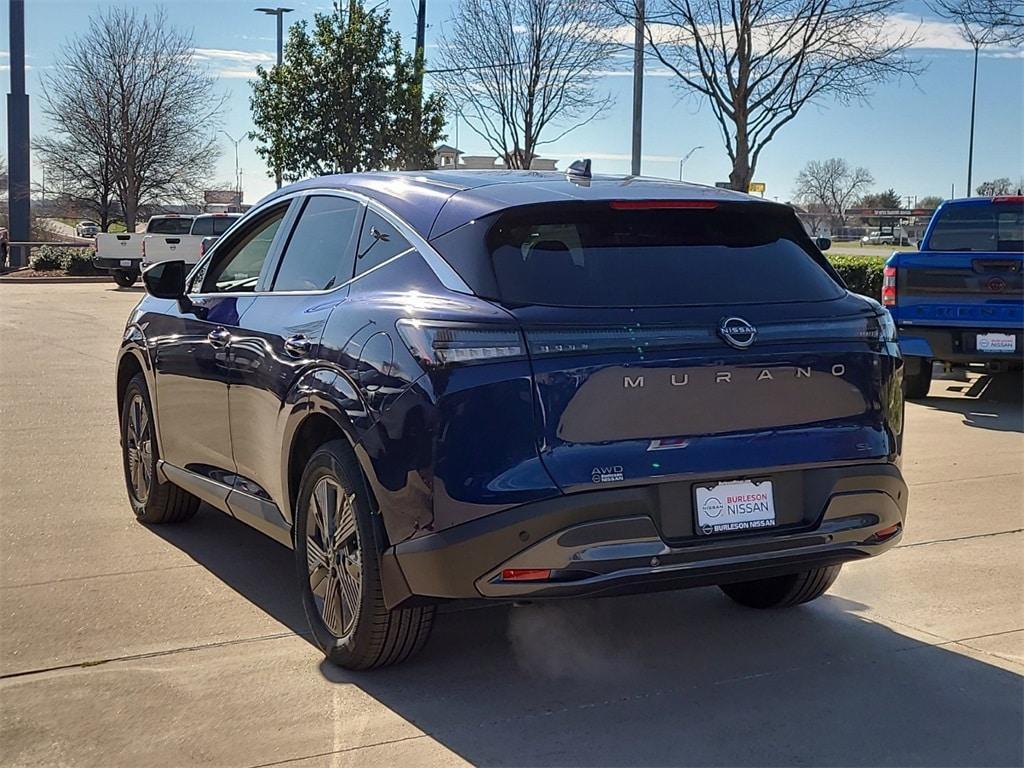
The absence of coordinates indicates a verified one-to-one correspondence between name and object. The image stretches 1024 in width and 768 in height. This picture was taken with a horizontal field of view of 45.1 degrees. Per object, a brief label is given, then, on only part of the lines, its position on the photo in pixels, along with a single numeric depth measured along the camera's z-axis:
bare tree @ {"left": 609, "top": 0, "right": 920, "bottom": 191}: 17.48
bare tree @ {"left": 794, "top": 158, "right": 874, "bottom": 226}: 82.69
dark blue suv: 3.83
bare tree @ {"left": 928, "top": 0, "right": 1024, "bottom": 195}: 15.34
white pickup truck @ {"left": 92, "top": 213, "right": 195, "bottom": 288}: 28.91
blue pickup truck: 10.94
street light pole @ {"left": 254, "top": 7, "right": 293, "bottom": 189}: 34.53
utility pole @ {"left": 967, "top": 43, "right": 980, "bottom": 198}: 50.03
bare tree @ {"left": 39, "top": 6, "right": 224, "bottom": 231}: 39.78
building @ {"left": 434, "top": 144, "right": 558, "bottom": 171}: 28.62
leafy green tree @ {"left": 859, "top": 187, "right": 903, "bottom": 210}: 102.56
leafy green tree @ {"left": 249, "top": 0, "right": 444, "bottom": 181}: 26.62
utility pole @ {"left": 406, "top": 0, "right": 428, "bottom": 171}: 26.94
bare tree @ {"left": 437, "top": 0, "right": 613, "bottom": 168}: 23.73
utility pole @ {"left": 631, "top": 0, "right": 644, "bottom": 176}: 18.50
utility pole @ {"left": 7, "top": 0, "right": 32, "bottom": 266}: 34.22
